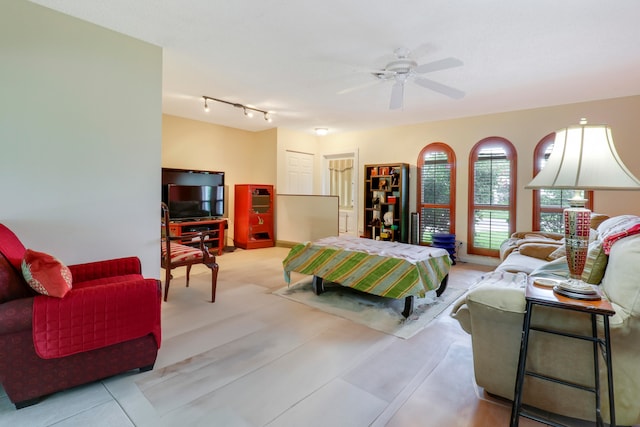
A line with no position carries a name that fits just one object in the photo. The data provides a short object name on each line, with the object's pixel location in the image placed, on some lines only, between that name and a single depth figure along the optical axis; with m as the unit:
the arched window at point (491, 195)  5.22
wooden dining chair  3.38
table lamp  1.51
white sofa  1.51
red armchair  1.70
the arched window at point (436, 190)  5.78
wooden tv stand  5.73
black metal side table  1.39
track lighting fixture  4.78
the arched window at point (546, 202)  4.85
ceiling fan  3.04
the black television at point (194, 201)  5.52
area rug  2.89
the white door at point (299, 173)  7.04
